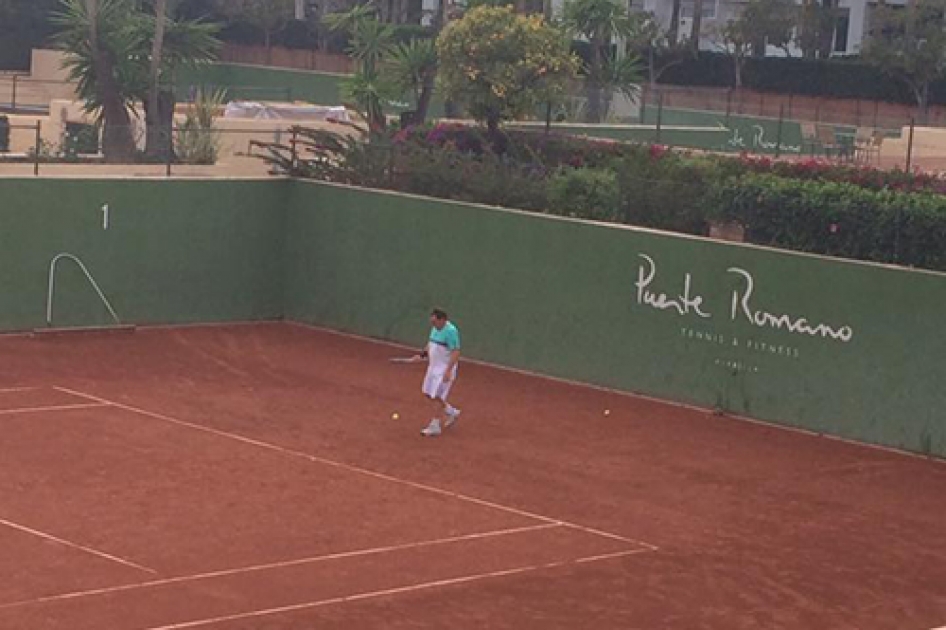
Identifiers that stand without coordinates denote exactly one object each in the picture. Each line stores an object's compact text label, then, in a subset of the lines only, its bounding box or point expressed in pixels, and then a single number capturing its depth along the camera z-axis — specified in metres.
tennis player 25.61
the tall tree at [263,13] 83.38
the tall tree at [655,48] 70.06
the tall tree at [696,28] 73.38
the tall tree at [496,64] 41.00
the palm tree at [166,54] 46.94
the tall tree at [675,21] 76.19
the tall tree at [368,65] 44.28
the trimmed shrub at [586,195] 32.50
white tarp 52.53
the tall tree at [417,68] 45.78
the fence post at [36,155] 33.84
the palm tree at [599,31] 50.84
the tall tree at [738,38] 71.56
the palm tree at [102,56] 47.00
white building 78.69
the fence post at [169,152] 35.22
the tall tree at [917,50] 64.31
